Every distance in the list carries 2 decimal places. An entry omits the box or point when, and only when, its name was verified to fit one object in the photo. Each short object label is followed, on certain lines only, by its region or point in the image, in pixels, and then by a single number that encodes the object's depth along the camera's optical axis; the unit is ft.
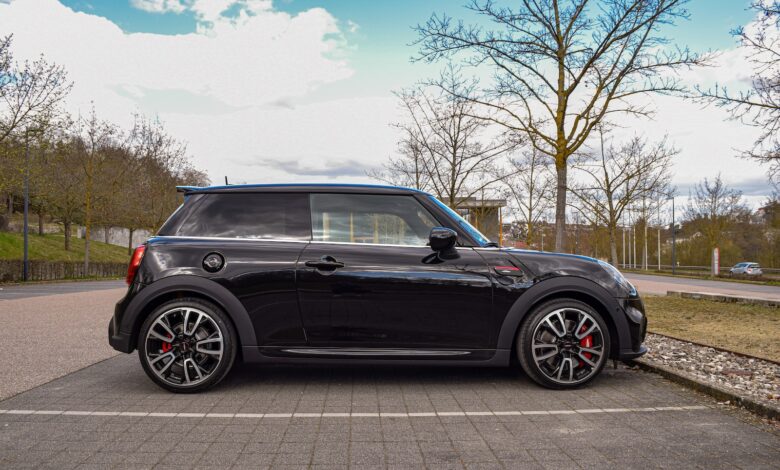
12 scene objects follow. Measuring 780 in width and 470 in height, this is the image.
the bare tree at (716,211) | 127.03
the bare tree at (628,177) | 81.71
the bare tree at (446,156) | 64.90
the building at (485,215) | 87.38
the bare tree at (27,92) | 67.21
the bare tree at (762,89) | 30.50
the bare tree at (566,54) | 34.32
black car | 14.12
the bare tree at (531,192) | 91.46
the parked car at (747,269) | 144.46
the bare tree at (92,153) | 94.73
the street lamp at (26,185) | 72.95
